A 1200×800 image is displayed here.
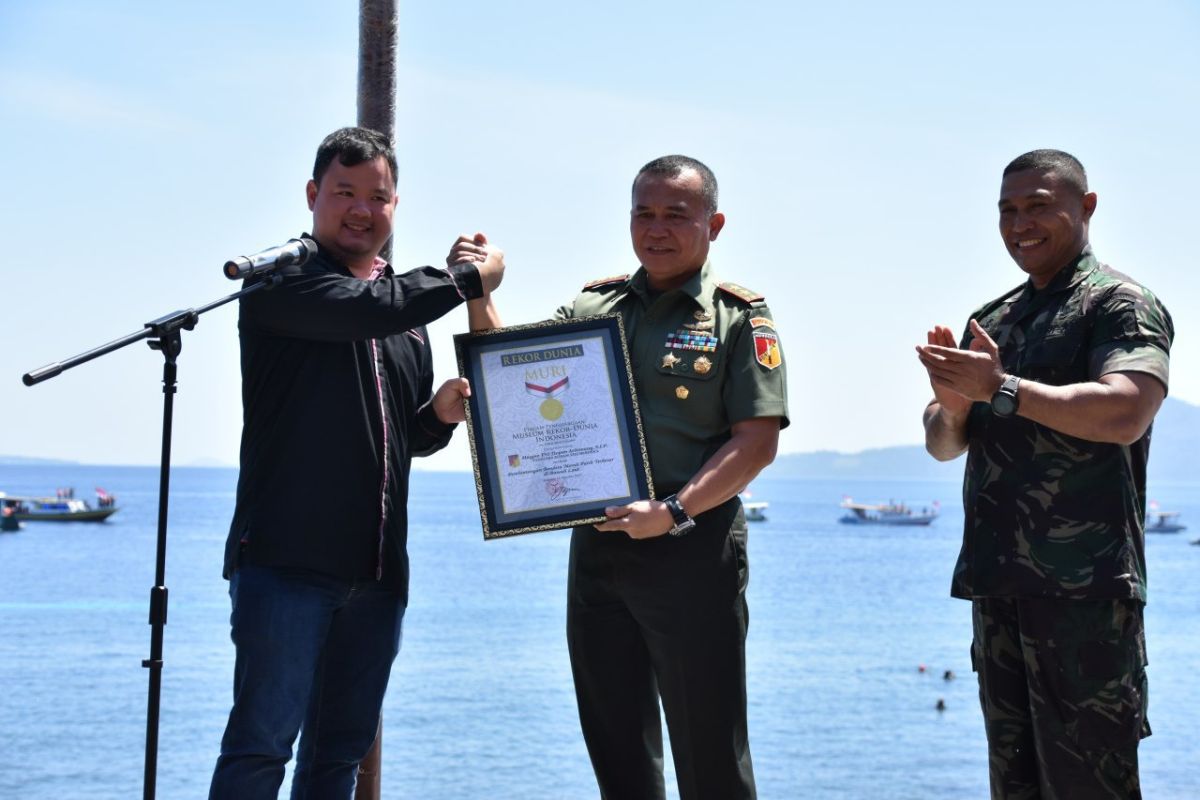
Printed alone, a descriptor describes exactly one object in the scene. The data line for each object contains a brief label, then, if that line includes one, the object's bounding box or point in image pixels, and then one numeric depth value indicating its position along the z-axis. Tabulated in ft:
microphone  11.19
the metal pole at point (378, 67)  17.48
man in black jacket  11.88
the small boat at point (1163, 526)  411.13
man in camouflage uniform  11.85
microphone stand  11.17
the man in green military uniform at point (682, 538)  13.00
